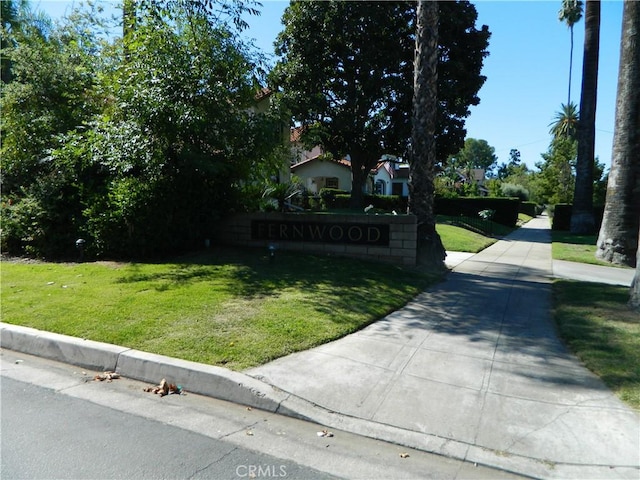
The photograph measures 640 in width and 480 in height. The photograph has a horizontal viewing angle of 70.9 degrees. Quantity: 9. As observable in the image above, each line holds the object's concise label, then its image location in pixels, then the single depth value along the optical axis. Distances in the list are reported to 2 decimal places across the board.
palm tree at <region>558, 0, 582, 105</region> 46.28
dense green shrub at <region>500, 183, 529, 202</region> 57.54
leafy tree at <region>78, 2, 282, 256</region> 9.37
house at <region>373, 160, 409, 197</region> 48.66
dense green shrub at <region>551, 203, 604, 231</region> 28.44
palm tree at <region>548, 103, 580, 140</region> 67.94
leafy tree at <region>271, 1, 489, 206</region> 22.36
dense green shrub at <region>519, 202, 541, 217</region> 54.43
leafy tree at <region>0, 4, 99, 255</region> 10.42
